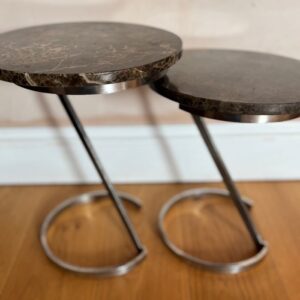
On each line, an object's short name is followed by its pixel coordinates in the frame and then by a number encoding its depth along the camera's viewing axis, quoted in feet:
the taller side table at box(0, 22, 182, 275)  2.26
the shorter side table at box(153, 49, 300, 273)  2.45
